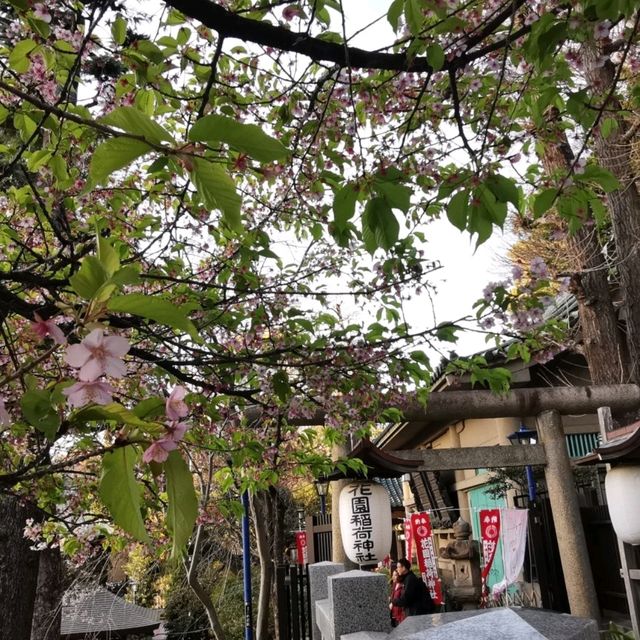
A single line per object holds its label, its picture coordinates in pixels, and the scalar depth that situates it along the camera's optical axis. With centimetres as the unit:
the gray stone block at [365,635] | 408
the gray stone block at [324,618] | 492
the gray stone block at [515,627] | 194
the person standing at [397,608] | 842
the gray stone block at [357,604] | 451
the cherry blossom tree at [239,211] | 94
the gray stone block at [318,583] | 718
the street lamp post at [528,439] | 1038
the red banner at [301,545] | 1705
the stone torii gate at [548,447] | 795
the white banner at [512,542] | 941
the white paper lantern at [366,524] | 619
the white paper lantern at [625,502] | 561
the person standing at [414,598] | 787
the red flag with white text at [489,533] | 1017
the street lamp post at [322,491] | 1593
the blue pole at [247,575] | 948
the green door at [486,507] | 1166
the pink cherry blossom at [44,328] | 105
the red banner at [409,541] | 1341
